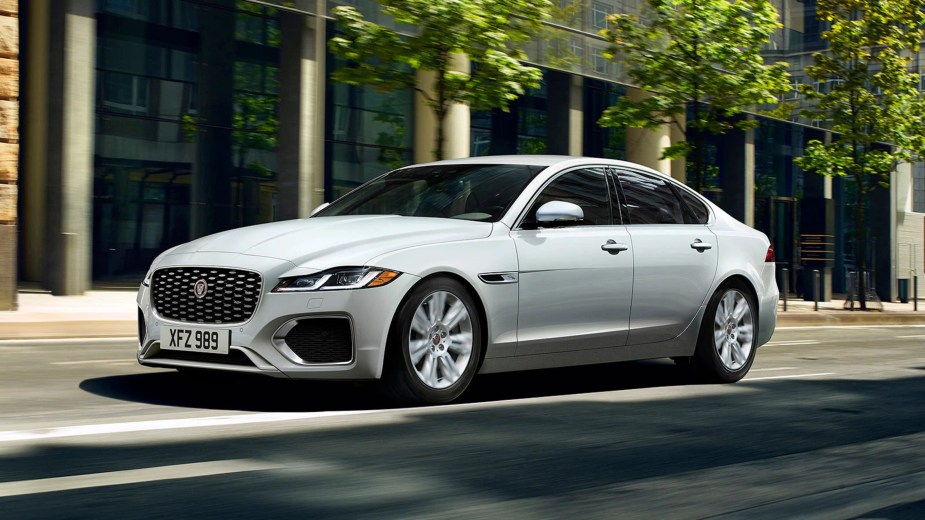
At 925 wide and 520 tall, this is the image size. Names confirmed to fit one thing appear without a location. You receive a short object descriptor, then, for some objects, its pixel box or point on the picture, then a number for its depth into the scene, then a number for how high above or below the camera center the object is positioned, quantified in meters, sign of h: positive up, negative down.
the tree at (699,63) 22.44 +3.87
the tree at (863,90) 27.92 +4.33
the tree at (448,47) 16.05 +2.92
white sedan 6.69 -0.05
